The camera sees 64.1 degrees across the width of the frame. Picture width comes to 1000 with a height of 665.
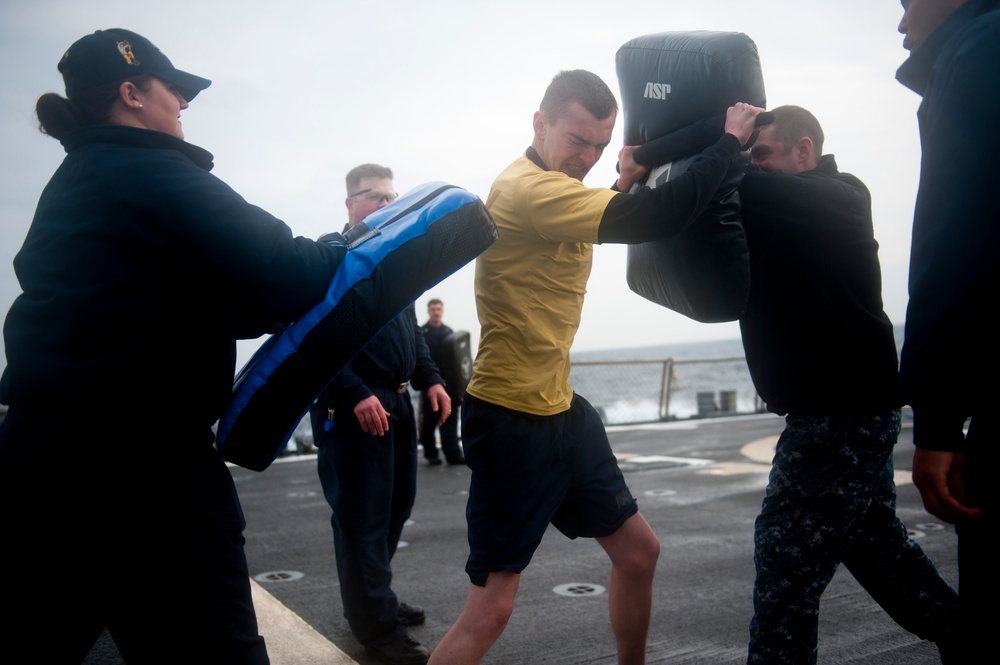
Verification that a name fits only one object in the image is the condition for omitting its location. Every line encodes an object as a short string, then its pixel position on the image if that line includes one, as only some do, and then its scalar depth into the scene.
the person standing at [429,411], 9.34
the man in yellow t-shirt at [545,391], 2.27
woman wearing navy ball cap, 1.52
